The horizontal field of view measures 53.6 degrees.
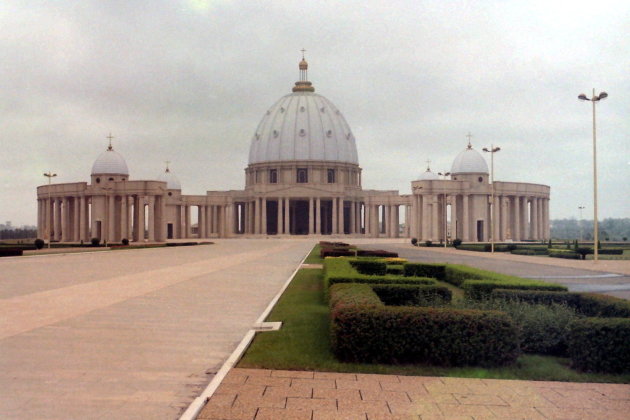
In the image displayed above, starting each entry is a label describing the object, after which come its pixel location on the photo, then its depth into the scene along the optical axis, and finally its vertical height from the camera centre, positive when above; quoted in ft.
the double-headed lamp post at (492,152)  178.40 +22.95
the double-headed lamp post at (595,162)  122.83 +13.34
